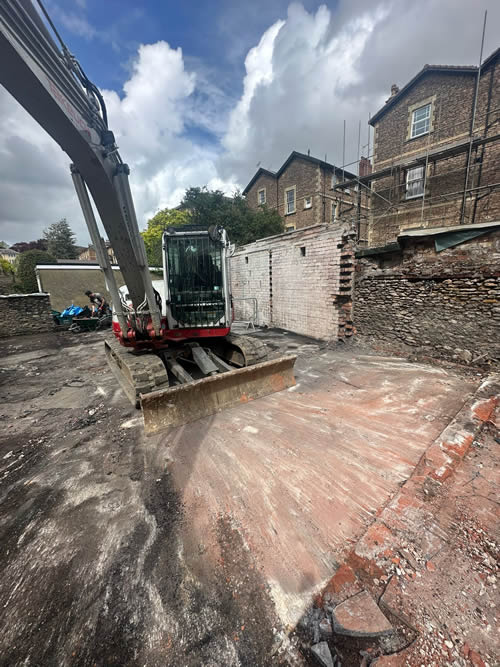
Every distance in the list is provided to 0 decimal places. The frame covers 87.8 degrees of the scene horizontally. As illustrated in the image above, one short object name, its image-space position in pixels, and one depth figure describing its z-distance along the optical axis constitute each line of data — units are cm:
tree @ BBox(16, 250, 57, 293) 1688
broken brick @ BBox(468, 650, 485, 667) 126
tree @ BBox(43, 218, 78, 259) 4162
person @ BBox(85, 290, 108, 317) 1251
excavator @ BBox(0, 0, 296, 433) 230
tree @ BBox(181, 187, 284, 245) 1809
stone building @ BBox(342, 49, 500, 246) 1170
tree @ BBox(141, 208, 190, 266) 2672
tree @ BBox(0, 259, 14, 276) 2991
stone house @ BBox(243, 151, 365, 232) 1892
